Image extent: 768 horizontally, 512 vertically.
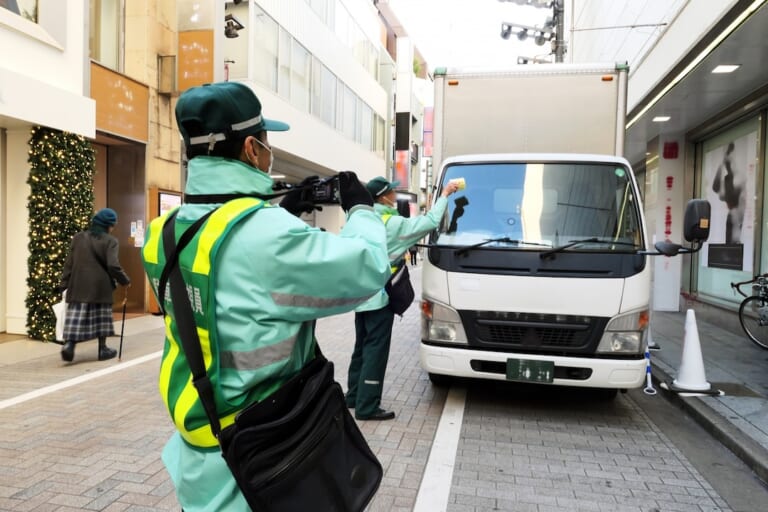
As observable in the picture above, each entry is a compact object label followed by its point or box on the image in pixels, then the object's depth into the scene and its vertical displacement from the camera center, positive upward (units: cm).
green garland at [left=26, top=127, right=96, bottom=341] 841 +10
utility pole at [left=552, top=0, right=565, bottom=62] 1752 +666
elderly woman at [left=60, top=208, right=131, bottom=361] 706 -67
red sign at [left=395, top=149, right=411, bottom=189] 4022 +518
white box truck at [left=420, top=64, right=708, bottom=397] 471 -15
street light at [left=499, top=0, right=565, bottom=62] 1772 +771
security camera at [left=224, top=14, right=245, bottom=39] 1368 +499
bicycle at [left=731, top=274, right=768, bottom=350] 752 -97
